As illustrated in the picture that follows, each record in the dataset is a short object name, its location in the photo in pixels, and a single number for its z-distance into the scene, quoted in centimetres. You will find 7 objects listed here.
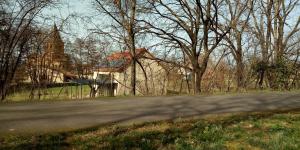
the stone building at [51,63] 2038
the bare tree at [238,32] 2630
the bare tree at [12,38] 1834
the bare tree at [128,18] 2231
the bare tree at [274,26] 3269
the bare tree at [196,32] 2390
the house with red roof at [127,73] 2345
